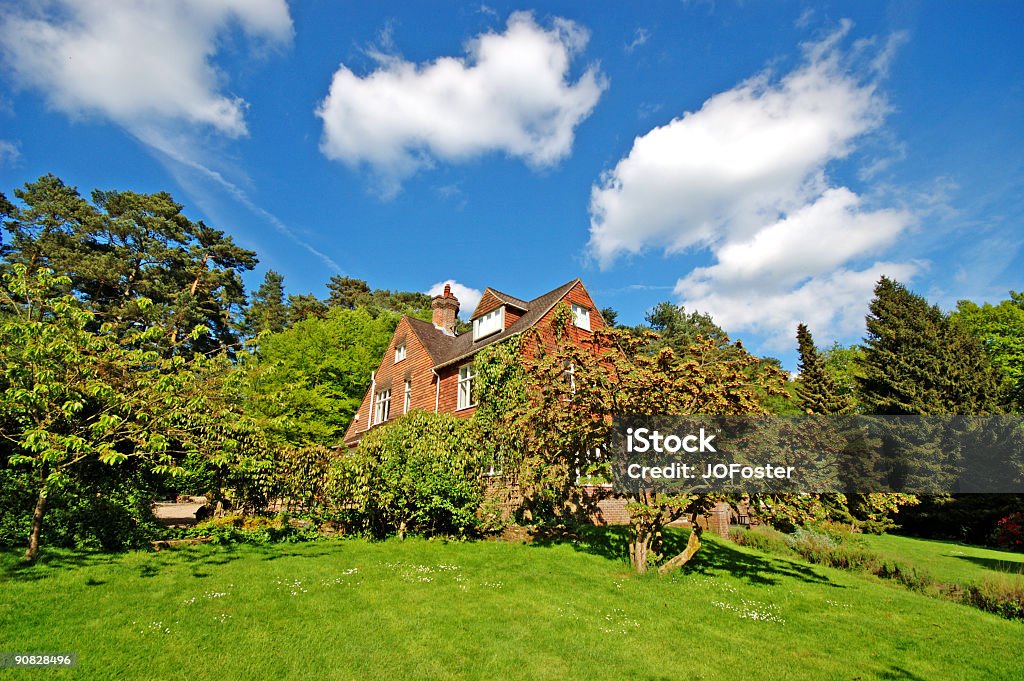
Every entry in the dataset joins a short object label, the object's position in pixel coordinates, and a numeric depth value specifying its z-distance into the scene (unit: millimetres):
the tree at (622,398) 9914
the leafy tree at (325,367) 27625
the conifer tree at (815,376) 33469
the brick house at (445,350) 22328
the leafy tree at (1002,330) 33188
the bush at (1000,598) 9289
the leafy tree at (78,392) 8203
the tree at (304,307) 61094
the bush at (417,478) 13914
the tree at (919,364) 26703
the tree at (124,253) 34656
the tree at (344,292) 67500
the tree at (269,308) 56250
